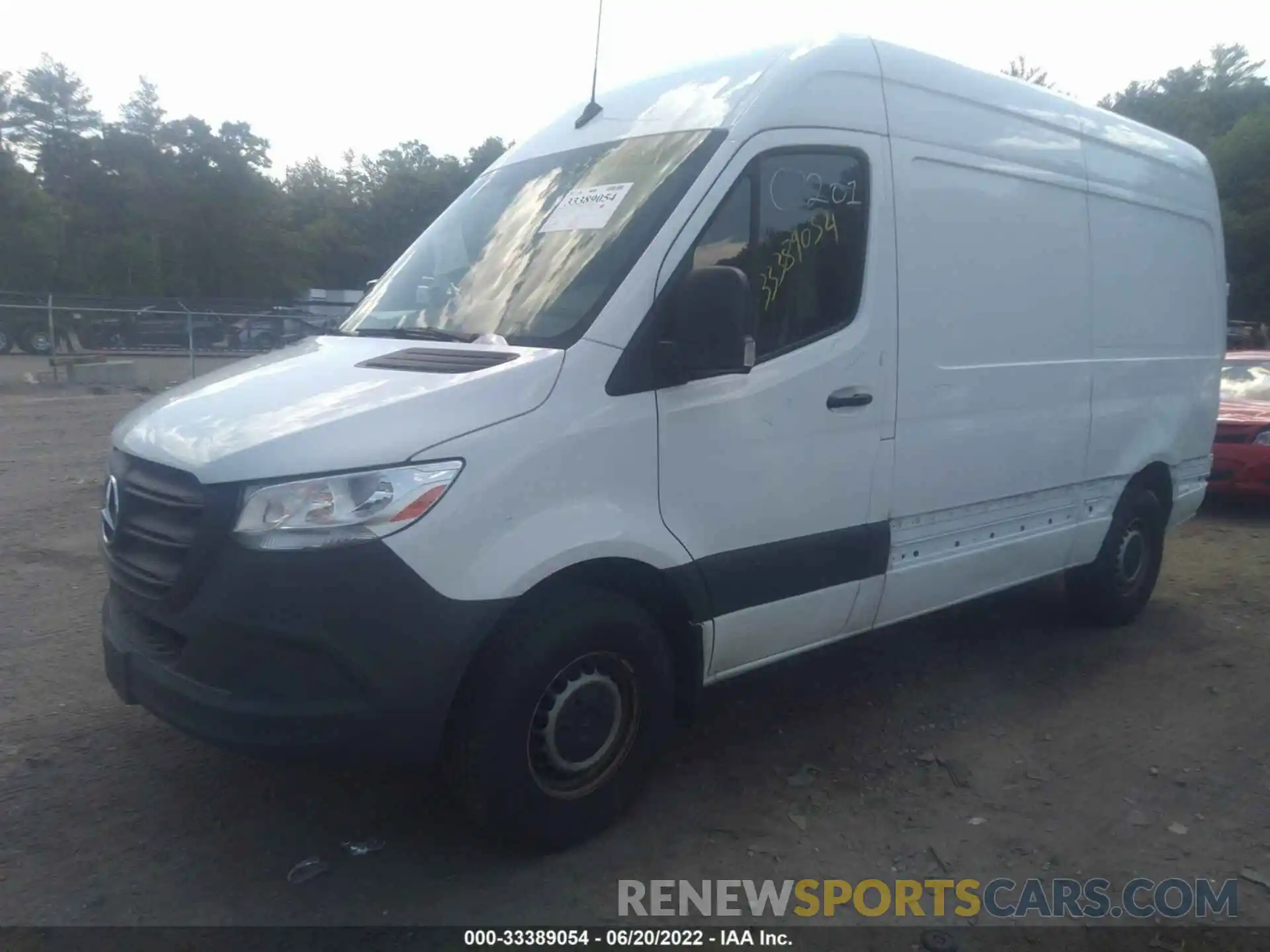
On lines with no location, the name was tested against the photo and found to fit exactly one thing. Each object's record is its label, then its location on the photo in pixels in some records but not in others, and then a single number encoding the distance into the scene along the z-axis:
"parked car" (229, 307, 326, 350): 21.50
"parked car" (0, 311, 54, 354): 22.94
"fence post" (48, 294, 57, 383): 21.66
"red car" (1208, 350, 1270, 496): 9.40
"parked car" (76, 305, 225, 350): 20.77
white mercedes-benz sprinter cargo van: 2.91
